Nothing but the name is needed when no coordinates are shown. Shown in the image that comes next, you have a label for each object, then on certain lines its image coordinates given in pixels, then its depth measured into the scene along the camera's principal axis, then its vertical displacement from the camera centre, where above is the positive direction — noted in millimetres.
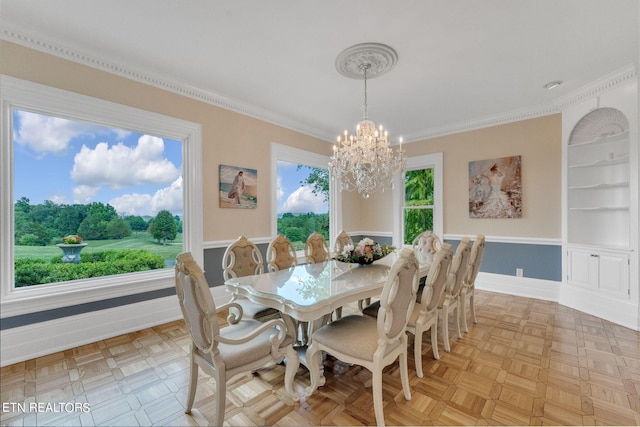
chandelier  2693 +700
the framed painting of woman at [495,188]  4230 +303
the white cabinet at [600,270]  3188 -790
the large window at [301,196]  4496 +244
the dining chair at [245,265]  2348 -528
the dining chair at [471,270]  2838 -665
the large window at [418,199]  5000 +170
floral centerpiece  2650 -425
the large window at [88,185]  2383 +285
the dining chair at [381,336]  1608 -822
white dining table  1723 -569
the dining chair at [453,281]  2492 -680
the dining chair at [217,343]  1454 -798
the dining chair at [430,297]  2100 -695
